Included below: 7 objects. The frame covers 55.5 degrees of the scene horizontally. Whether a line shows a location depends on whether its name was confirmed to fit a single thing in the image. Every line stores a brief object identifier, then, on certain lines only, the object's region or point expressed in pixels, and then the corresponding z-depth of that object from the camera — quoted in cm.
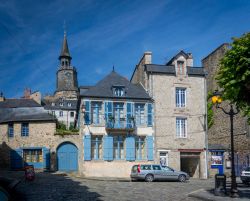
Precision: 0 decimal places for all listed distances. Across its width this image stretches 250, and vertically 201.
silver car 1545
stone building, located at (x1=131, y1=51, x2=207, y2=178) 1832
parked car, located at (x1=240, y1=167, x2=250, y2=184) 1464
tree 791
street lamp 951
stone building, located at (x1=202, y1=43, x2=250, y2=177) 1932
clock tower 5199
